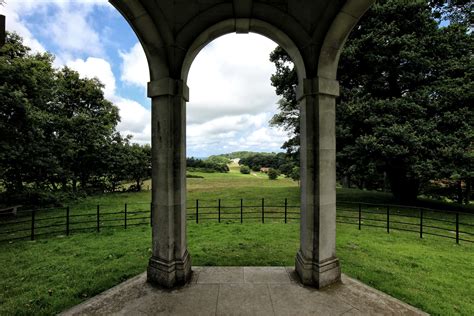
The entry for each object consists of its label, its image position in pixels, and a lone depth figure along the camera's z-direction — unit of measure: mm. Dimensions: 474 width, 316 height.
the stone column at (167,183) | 4621
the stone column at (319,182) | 4582
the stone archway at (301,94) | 4586
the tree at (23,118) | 10805
